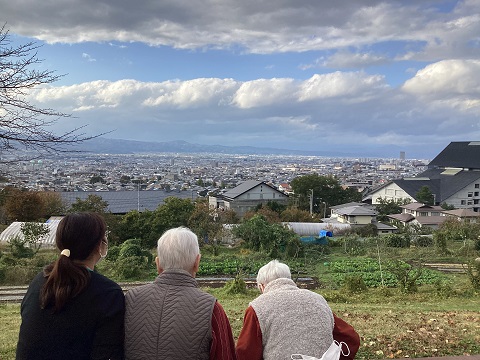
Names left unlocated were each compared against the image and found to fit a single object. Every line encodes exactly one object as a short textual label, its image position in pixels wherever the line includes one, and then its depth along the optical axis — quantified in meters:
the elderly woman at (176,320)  2.50
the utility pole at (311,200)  50.53
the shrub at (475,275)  12.68
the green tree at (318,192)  53.69
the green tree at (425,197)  56.09
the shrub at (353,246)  25.50
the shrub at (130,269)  19.03
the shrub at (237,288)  13.99
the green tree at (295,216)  39.92
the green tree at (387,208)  50.77
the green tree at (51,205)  36.82
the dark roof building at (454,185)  60.09
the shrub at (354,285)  13.37
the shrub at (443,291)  12.16
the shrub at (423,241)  27.64
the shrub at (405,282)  13.13
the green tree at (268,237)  24.86
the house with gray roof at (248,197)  54.47
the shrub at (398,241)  28.03
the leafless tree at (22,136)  4.77
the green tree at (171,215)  28.70
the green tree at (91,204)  30.83
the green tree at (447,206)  53.38
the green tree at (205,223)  26.97
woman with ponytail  2.40
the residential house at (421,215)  42.19
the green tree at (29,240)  21.16
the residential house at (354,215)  42.97
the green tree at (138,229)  29.02
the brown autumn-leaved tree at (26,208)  32.88
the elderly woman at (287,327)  2.72
